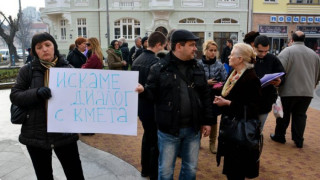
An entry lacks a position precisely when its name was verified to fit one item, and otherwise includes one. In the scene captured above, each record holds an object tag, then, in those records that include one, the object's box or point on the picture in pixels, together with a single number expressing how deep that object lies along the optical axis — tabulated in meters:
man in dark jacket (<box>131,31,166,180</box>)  3.96
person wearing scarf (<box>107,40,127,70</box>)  6.72
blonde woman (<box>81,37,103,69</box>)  5.85
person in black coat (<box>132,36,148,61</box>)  7.36
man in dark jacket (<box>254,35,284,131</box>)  4.24
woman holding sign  2.74
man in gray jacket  5.18
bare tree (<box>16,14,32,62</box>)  65.25
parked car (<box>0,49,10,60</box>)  40.27
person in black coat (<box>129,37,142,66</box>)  9.41
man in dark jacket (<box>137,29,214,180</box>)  2.96
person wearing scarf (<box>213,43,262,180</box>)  3.19
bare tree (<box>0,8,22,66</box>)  31.14
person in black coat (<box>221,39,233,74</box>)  11.38
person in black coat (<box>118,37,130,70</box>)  11.94
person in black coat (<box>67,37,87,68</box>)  6.16
